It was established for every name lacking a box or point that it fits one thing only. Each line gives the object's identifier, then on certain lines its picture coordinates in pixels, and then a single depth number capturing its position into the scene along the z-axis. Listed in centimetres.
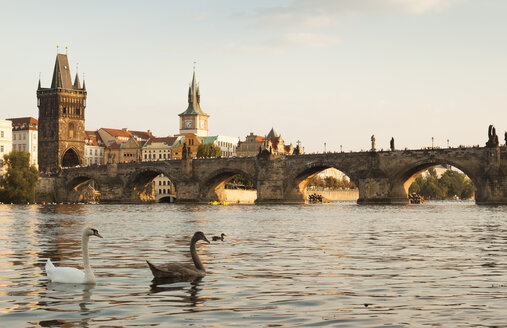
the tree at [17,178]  10906
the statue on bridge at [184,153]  12631
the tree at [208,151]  16162
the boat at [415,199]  15286
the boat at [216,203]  12338
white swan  1437
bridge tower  15762
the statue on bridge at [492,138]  9092
